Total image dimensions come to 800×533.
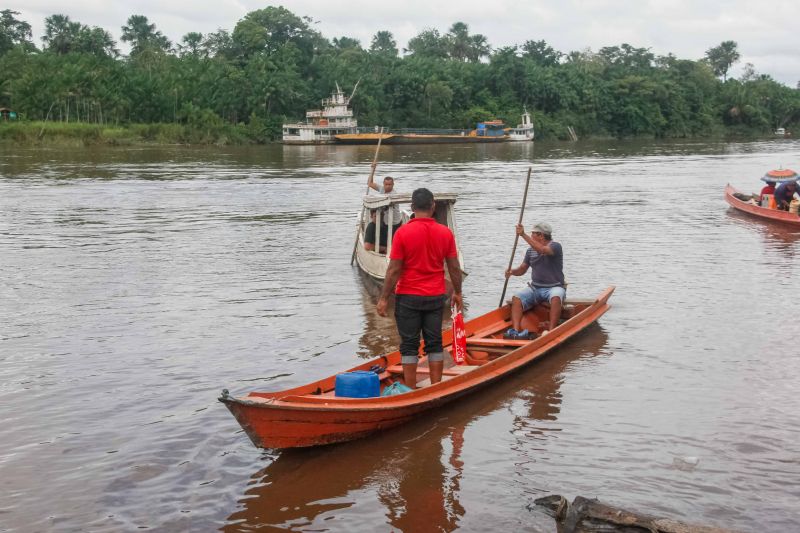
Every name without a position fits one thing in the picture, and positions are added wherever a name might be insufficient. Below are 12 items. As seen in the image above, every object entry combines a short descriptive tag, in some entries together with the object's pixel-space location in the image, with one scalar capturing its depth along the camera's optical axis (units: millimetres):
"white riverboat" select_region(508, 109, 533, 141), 83250
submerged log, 5484
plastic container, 8008
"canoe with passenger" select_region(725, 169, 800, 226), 22047
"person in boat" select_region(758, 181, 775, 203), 23892
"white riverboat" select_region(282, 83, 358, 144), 76500
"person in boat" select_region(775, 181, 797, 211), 22703
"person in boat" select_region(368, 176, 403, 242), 14695
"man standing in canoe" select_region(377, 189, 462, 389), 8023
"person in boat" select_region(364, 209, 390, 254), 14836
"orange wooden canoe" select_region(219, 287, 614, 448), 7184
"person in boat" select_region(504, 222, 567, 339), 11094
